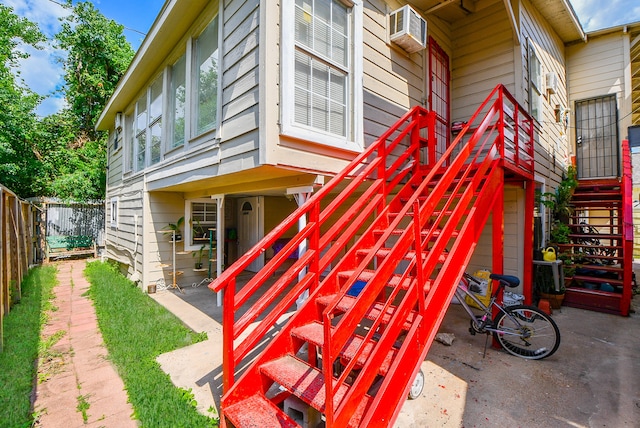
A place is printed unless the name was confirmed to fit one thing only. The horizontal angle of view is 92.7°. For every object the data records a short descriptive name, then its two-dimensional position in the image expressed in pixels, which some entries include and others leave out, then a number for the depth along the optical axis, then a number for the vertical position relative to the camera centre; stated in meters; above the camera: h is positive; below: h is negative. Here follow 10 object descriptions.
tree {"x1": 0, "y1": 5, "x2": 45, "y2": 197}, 10.82 +3.30
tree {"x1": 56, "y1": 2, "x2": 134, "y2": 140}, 12.96 +6.79
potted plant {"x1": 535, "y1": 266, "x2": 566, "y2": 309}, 4.77 -1.11
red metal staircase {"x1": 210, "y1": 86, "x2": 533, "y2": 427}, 1.74 -0.64
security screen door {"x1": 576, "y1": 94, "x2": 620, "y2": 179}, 7.55 +2.07
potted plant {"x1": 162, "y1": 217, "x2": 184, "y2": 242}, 6.19 -0.24
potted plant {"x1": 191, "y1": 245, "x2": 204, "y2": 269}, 6.47 -0.85
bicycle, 3.18 -1.17
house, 2.88 +1.37
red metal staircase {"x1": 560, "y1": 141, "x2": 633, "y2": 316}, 4.45 -0.69
